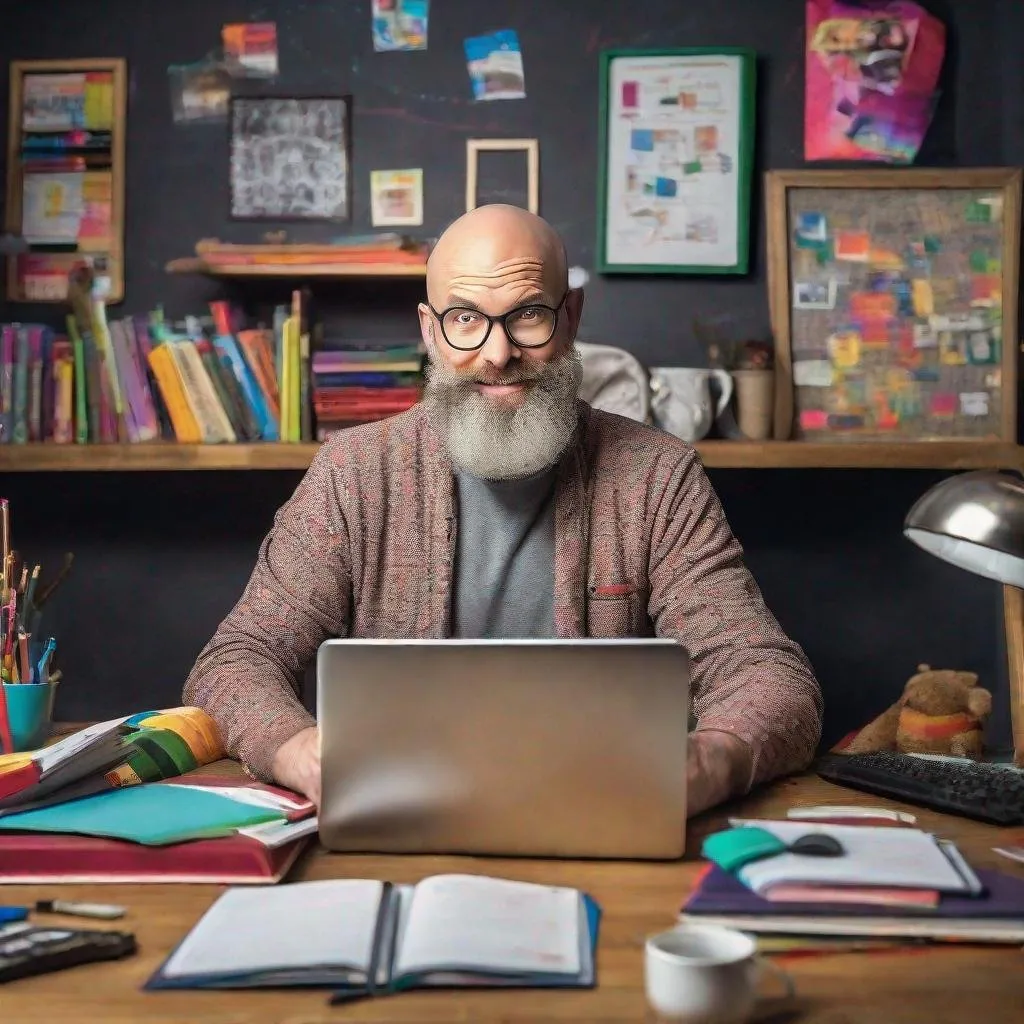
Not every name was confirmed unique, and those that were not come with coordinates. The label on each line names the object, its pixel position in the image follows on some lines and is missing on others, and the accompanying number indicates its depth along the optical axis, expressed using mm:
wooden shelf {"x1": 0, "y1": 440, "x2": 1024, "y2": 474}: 2752
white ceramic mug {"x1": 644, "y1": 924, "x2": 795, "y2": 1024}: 804
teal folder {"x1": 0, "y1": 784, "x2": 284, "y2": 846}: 1146
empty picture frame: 2982
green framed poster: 2953
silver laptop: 1111
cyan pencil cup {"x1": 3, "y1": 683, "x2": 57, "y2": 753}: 1602
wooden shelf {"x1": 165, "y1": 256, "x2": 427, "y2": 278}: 2773
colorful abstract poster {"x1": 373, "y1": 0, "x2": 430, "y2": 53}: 2982
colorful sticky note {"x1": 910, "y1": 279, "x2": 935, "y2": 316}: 2928
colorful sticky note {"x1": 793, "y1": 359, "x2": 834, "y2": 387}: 2939
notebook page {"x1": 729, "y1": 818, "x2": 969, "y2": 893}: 1003
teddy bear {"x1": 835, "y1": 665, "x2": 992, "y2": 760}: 2115
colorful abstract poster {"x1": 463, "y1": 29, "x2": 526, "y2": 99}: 2979
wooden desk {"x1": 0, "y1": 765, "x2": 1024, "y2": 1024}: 843
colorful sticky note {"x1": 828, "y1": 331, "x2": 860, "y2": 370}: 2934
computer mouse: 1062
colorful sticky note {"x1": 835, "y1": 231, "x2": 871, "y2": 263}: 2941
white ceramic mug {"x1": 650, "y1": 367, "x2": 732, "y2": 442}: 2760
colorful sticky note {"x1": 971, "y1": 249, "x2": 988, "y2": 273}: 2928
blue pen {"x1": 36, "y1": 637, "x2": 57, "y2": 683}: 1655
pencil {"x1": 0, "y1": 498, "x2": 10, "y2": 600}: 1685
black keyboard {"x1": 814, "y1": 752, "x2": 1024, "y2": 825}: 1308
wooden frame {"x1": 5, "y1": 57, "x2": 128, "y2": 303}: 3006
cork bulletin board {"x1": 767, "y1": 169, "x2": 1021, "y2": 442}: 2920
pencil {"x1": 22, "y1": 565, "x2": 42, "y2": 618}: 1736
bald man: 1849
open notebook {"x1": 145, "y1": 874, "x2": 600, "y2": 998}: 878
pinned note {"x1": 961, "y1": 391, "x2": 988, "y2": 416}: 2922
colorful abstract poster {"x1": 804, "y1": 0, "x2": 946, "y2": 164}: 2941
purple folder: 977
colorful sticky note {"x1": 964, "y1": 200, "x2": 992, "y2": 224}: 2928
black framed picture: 2990
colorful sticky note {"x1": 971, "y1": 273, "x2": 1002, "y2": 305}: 2928
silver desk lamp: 1229
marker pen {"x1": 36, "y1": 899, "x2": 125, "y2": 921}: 1013
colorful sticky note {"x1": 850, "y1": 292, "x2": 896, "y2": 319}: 2934
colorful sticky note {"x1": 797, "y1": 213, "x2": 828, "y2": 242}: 2955
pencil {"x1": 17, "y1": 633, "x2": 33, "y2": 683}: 1632
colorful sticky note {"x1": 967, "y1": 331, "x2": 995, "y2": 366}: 2926
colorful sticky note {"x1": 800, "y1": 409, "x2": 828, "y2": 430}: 2932
